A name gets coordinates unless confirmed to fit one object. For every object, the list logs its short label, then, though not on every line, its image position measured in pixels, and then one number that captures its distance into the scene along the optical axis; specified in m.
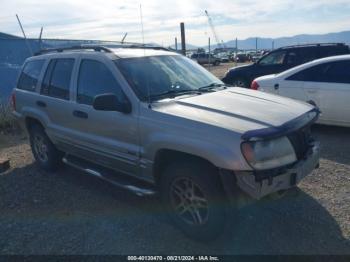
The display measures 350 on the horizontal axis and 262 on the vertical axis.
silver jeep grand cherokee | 3.27
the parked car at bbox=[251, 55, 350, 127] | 6.93
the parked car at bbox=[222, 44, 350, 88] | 11.25
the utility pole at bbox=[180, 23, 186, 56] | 13.69
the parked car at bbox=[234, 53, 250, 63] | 46.61
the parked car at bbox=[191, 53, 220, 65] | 44.33
